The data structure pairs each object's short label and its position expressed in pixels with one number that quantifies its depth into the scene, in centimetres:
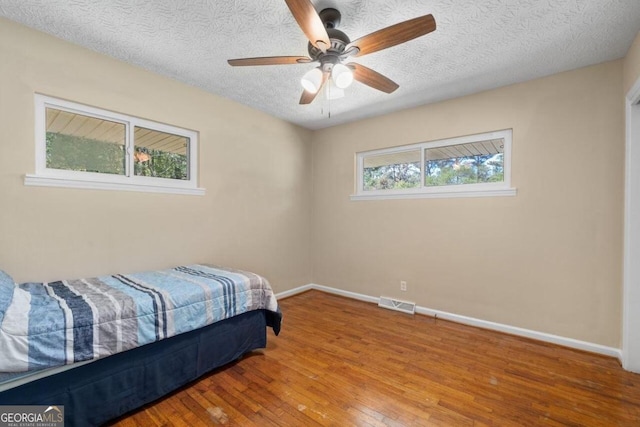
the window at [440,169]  286
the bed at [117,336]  133
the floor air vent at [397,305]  330
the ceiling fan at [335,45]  139
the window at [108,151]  210
